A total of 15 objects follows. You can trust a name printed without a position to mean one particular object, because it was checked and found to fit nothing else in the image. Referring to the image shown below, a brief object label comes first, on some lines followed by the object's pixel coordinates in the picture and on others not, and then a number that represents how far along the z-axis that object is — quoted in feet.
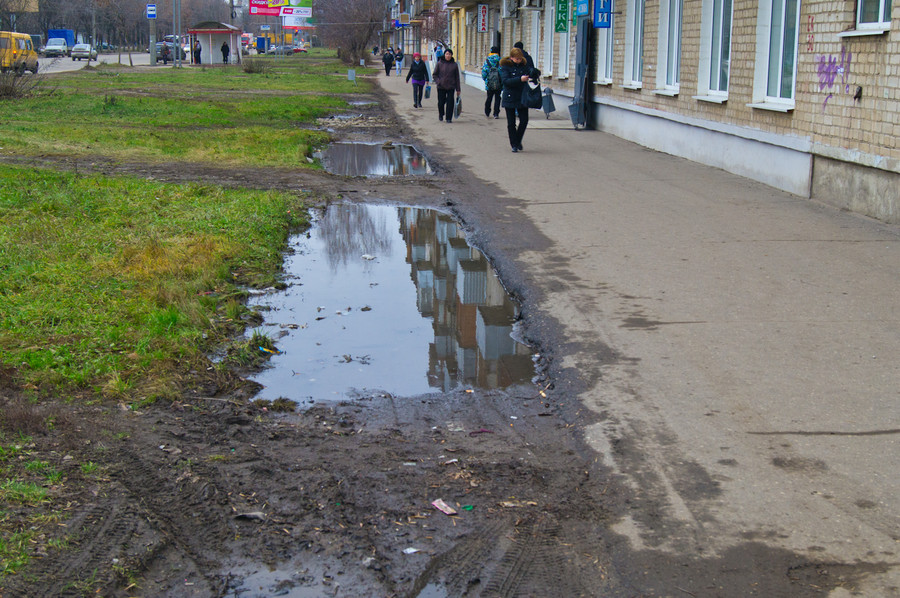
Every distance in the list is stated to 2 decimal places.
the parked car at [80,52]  245.43
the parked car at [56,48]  259.62
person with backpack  77.92
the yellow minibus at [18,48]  146.27
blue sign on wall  65.72
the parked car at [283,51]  321.69
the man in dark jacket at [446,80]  72.59
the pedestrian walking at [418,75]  91.25
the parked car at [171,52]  247.09
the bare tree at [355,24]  241.35
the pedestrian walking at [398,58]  200.54
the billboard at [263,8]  262.06
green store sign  81.97
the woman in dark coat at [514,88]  52.90
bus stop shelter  233.14
